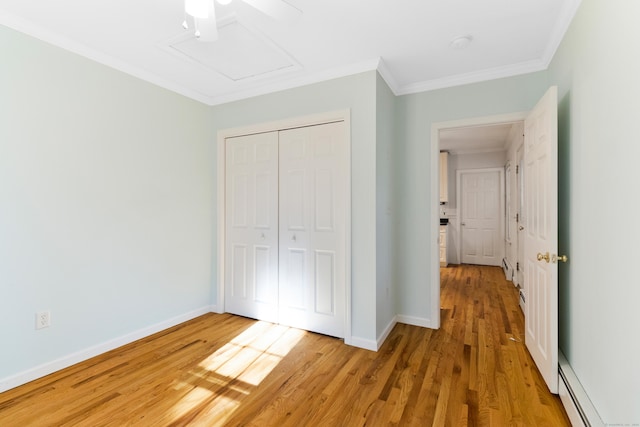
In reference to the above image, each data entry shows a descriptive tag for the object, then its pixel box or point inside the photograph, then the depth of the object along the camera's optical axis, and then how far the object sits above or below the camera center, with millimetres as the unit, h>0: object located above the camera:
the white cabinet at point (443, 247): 6465 -727
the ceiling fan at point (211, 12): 1444 +996
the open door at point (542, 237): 1963 -169
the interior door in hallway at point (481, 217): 6422 -86
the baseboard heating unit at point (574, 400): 1532 -1031
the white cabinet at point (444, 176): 6438 +792
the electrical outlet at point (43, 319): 2213 -779
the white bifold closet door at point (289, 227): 2877 -142
